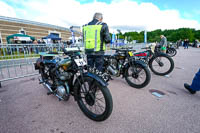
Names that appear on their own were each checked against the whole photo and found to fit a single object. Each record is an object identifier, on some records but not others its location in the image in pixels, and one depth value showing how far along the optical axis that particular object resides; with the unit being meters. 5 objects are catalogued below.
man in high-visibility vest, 2.40
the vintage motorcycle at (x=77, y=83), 1.58
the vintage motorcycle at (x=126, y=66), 2.85
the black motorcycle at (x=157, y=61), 3.67
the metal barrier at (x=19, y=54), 3.91
